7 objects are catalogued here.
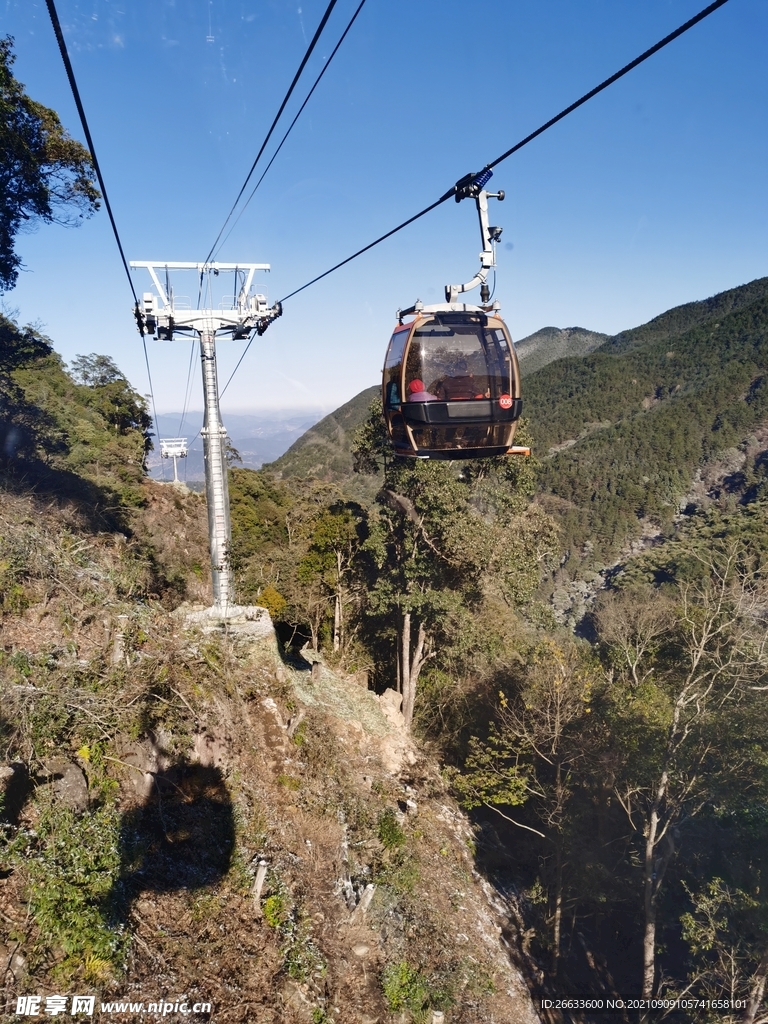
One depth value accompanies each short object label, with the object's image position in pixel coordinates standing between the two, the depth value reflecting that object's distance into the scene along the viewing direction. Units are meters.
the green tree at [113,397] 23.28
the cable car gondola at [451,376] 5.88
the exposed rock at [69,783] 5.12
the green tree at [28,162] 9.53
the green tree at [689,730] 10.02
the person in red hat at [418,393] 5.91
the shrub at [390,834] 8.70
